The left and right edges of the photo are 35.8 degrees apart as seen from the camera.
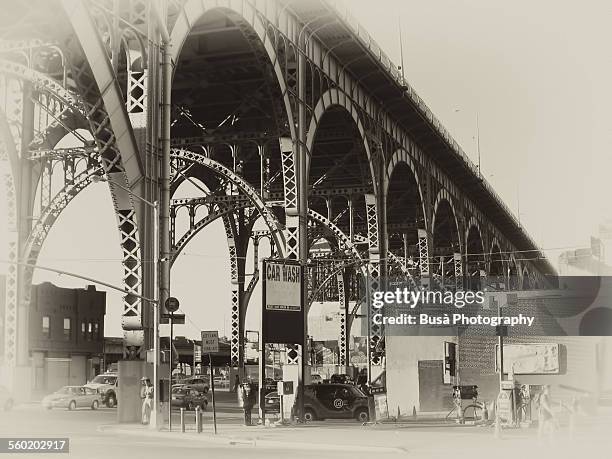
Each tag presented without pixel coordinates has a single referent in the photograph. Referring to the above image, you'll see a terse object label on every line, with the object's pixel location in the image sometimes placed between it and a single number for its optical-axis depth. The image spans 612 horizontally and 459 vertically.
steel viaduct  27.98
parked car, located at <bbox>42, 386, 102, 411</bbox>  46.53
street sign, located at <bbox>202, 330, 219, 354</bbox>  30.34
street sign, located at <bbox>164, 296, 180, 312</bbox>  28.09
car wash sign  31.58
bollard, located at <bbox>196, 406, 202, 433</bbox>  28.42
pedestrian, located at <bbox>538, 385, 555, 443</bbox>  22.91
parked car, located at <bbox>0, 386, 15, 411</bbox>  37.00
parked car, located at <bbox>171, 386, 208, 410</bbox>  48.91
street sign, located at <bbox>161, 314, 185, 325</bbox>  28.28
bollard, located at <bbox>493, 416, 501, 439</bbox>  25.41
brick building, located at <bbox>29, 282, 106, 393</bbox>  80.75
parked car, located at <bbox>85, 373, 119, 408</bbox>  51.12
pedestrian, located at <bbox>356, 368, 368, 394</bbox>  50.97
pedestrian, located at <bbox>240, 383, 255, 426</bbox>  32.81
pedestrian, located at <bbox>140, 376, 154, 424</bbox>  28.65
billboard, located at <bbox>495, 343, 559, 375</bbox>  37.94
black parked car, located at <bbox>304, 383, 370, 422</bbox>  36.53
